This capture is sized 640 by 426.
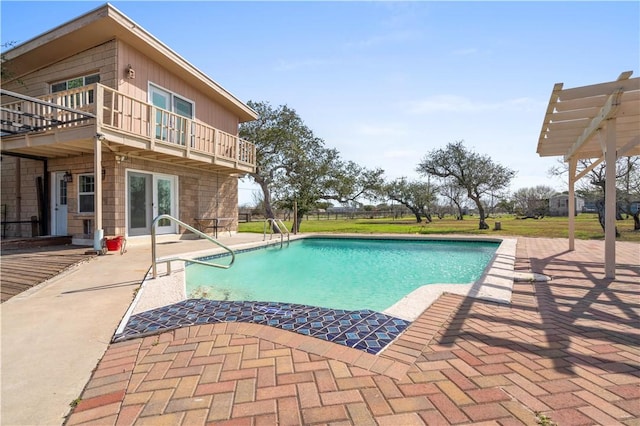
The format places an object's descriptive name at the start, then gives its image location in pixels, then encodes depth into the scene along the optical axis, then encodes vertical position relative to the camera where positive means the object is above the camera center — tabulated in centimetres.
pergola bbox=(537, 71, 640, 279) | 438 +160
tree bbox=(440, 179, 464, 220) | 2810 +159
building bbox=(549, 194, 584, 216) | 3800 +77
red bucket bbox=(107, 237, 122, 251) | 679 -72
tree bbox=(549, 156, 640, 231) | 1384 +139
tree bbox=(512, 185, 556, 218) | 3298 +119
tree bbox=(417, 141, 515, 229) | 1725 +231
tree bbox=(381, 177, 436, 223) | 2686 +156
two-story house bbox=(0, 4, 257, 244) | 739 +183
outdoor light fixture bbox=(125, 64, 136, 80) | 823 +370
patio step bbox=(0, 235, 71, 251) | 716 -77
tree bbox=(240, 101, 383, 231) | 1529 +242
